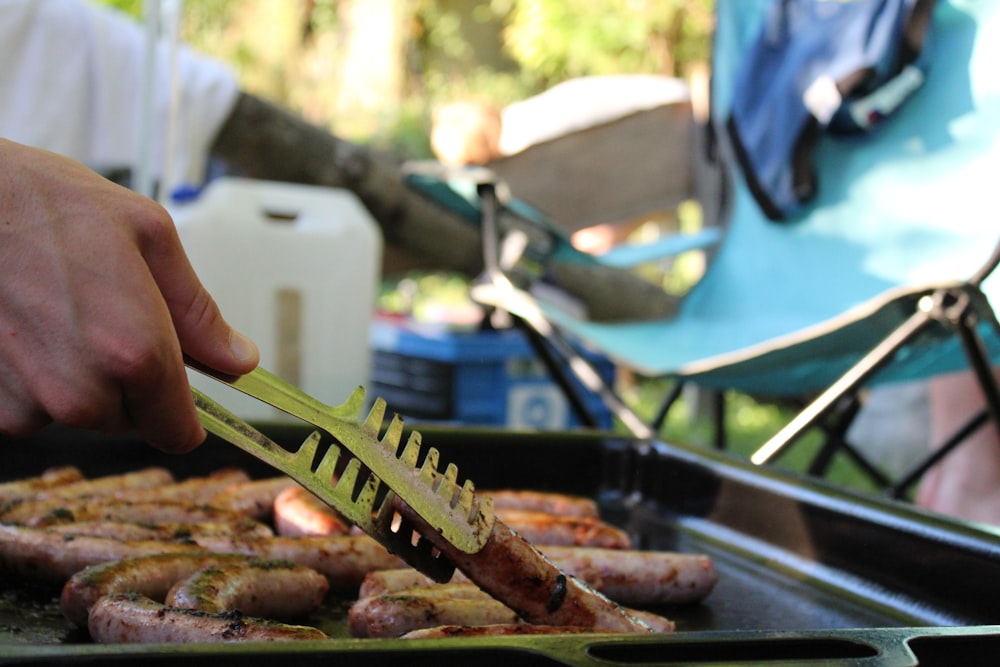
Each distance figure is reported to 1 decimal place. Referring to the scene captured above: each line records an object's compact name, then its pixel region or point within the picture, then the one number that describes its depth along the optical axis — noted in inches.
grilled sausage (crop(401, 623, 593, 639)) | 38.9
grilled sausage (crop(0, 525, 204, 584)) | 52.7
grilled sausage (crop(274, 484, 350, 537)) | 63.1
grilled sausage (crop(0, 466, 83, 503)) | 63.8
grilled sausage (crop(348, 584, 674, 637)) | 45.4
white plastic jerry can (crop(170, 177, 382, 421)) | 117.3
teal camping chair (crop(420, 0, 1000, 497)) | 93.9
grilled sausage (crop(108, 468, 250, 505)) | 66.0
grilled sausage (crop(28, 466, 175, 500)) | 65.5
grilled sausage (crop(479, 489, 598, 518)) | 71.7
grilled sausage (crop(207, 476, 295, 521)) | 67.6
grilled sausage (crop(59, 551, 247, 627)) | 46.4
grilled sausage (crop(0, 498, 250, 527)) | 58.4
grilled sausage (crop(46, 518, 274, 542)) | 55.8
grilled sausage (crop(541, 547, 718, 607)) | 57.4
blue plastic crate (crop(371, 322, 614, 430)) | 149.8
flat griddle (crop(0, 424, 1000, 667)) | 31.0
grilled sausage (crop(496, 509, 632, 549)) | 63.6
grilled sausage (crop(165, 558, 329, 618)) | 44.9
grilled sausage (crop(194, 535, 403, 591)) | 56.8
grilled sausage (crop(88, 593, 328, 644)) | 38.4
